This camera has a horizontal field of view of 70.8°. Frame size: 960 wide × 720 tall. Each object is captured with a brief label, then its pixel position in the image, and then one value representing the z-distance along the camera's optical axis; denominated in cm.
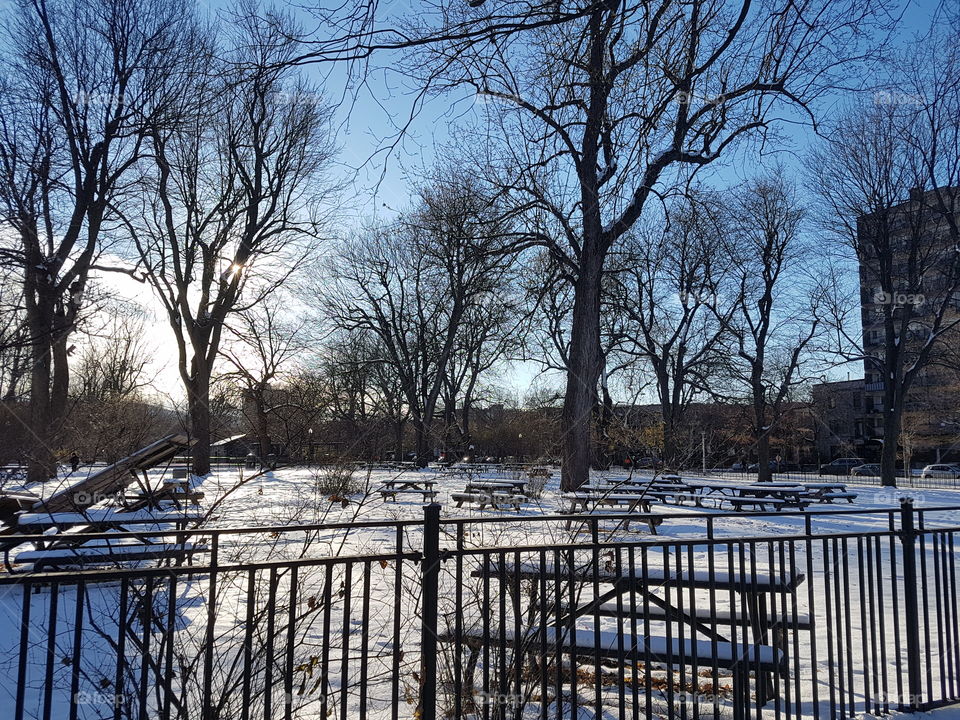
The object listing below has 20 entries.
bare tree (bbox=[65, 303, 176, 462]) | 1171
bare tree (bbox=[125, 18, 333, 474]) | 2314
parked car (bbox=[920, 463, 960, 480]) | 3619
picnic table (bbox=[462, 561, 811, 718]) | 338
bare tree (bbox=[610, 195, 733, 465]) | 3095
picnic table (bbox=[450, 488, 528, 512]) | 1160
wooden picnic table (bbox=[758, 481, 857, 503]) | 1853
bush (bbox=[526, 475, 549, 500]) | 1126
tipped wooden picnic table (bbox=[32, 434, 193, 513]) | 713
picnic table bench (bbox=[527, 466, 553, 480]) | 1318
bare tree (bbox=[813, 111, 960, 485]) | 2320
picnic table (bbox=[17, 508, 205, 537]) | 881
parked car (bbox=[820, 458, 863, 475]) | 4318
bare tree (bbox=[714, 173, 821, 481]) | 2820
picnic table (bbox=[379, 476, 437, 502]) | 1816
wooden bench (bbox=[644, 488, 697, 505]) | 1761
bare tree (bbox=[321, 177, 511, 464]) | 3219
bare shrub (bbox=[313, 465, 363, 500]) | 962
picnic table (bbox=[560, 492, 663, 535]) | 1203
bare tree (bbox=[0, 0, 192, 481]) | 1232
